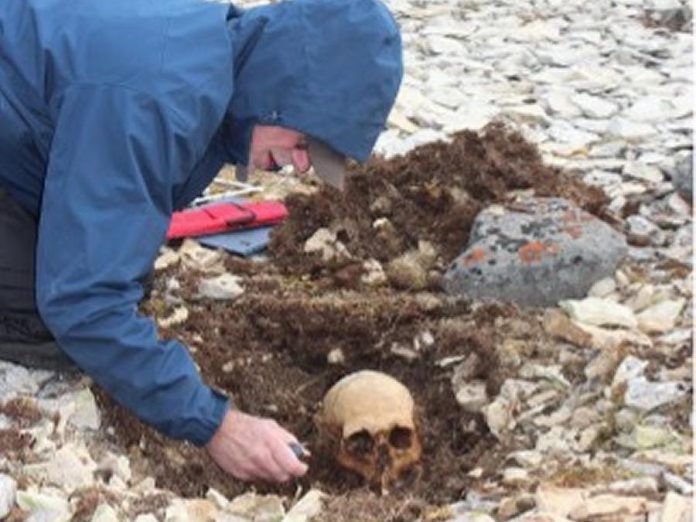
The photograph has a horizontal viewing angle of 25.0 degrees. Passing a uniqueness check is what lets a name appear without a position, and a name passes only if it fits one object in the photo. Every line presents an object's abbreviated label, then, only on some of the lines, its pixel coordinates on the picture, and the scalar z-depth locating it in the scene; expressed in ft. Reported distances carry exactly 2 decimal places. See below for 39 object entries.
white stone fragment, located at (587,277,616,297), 19.06
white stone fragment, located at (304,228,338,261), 20.98
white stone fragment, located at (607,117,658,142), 25.54
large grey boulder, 18.94
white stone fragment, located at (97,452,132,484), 14.67
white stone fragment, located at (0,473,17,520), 13.55
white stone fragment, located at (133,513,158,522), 13.48
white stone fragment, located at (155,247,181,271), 20.39
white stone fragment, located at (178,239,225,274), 20.54
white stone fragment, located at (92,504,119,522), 13.39
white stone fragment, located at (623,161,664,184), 23.06
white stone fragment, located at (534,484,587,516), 13.51
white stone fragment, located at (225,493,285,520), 14.07
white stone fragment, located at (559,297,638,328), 18.04
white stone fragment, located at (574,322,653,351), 17.26
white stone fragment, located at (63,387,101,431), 15.71
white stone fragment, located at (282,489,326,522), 13.88
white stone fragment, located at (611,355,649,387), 16.37
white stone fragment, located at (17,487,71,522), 13.50
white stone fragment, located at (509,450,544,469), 15.14
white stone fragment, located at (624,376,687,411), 15.75
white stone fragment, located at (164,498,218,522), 13.69
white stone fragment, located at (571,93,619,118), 27.37
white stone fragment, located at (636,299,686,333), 17.94
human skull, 15.89
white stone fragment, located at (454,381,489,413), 16.72
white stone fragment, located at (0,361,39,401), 16.26
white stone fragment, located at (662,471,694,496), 13.76
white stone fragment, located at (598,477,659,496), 13.82
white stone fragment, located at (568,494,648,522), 13.30
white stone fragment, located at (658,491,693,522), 13.02
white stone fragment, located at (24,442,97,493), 14.29
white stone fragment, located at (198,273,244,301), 19.52
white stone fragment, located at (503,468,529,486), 14.56
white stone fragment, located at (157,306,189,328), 18.56
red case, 21.42
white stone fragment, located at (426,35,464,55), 32.15
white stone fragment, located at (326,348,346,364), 18.22
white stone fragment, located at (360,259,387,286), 20.04
